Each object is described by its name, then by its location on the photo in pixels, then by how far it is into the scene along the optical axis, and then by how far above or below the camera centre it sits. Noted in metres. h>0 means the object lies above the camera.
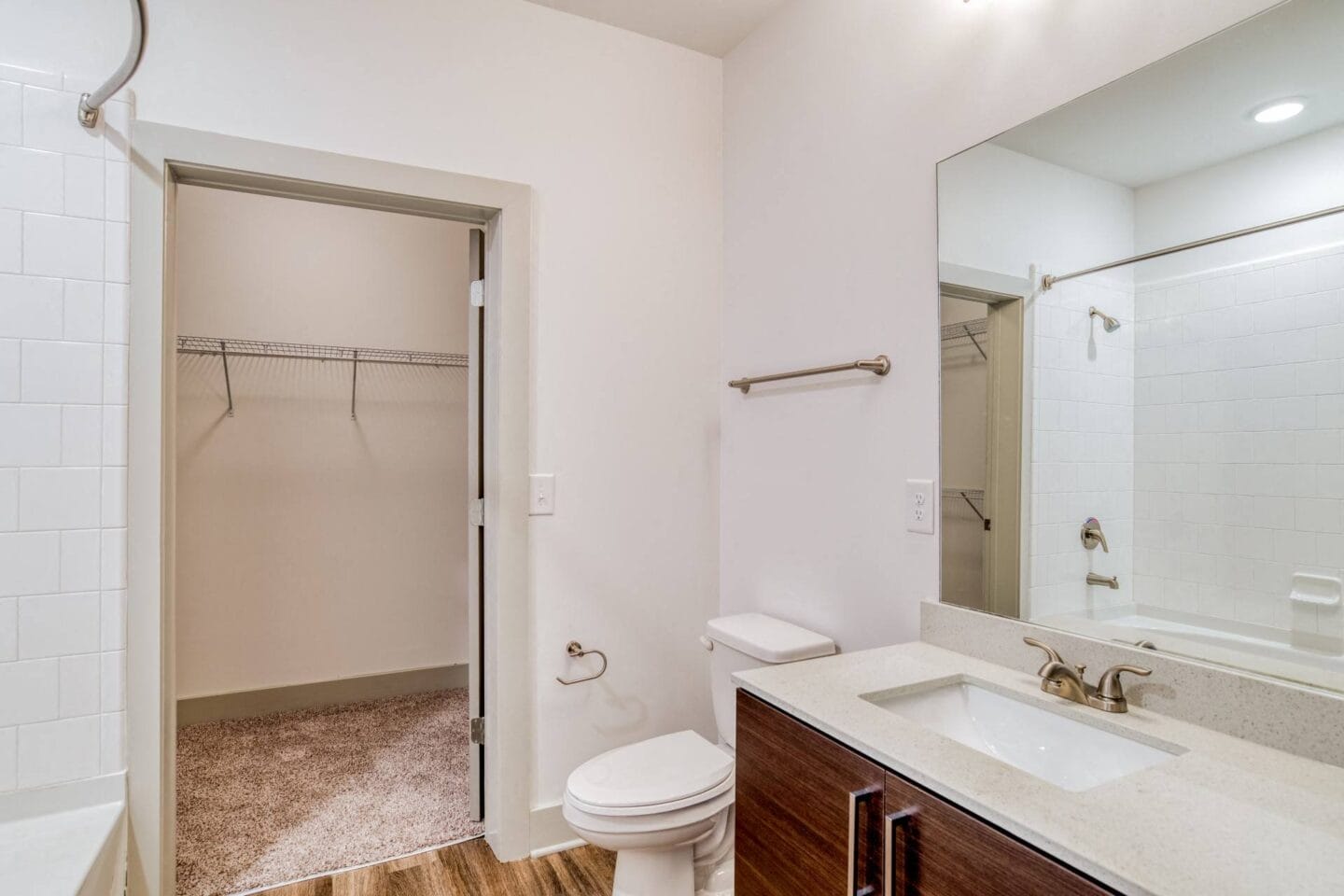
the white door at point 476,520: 2.14 -0.21
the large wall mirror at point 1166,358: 1.00 +0.17
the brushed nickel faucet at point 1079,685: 1.12 -0.39
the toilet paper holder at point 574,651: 2.12 -0.61
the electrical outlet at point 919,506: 1.58 -0.12
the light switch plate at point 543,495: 2.08 -0.13
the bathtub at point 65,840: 1.28 -0.81
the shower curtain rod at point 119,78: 1.31 +0.77
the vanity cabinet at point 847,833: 0.82 -0.54
